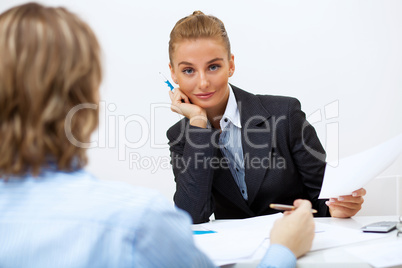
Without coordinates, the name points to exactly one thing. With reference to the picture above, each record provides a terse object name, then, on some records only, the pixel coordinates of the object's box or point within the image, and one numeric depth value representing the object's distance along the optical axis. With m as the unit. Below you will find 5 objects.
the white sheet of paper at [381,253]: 0.89
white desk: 0.91
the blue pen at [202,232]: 1.27
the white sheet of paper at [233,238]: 0.98
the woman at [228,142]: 1.67
